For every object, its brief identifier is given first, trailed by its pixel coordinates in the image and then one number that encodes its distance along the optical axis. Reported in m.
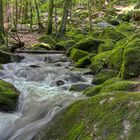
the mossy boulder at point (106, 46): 10.90
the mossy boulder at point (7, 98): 6.08
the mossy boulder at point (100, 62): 8.99
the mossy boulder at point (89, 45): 11.55
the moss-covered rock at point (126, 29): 15.72
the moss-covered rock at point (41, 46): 12.76
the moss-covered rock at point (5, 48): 11.69
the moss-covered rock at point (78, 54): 10.86
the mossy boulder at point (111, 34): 12.84
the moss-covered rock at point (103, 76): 7.91
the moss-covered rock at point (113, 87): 5.95
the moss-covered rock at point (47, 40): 14.03
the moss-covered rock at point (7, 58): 10.63
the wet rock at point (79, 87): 7.41
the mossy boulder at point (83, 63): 9.95
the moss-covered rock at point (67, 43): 13.38
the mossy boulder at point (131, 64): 7.24
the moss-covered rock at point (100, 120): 3.67
